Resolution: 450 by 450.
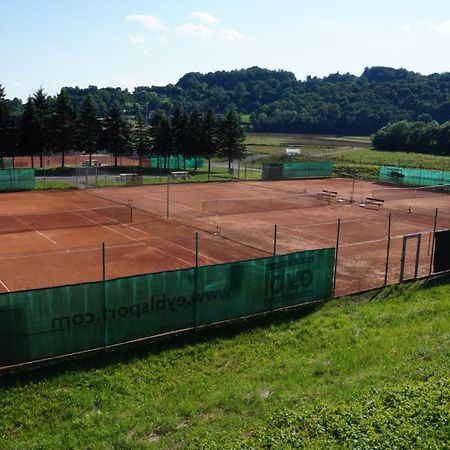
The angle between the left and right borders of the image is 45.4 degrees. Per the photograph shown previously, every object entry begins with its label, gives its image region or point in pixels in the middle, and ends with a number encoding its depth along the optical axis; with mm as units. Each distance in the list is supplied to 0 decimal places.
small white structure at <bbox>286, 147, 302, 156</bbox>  96438
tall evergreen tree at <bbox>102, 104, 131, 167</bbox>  73938
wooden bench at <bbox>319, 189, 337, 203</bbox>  47775
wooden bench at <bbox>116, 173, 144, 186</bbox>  57062
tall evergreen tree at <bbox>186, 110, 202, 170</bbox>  74625
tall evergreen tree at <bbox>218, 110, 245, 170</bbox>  75500
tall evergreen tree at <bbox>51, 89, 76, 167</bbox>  69125
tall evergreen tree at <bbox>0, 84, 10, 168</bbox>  64500
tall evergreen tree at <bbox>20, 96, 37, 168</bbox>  65750
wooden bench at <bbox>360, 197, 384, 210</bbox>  44412
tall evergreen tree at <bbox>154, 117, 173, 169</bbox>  74188
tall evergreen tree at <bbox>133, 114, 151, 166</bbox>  76625
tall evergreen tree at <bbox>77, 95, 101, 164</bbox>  71438
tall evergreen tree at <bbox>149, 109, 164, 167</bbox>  74938
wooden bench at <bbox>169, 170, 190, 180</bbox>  64475
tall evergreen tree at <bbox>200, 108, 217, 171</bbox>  75125
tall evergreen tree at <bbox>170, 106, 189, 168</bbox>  74694
